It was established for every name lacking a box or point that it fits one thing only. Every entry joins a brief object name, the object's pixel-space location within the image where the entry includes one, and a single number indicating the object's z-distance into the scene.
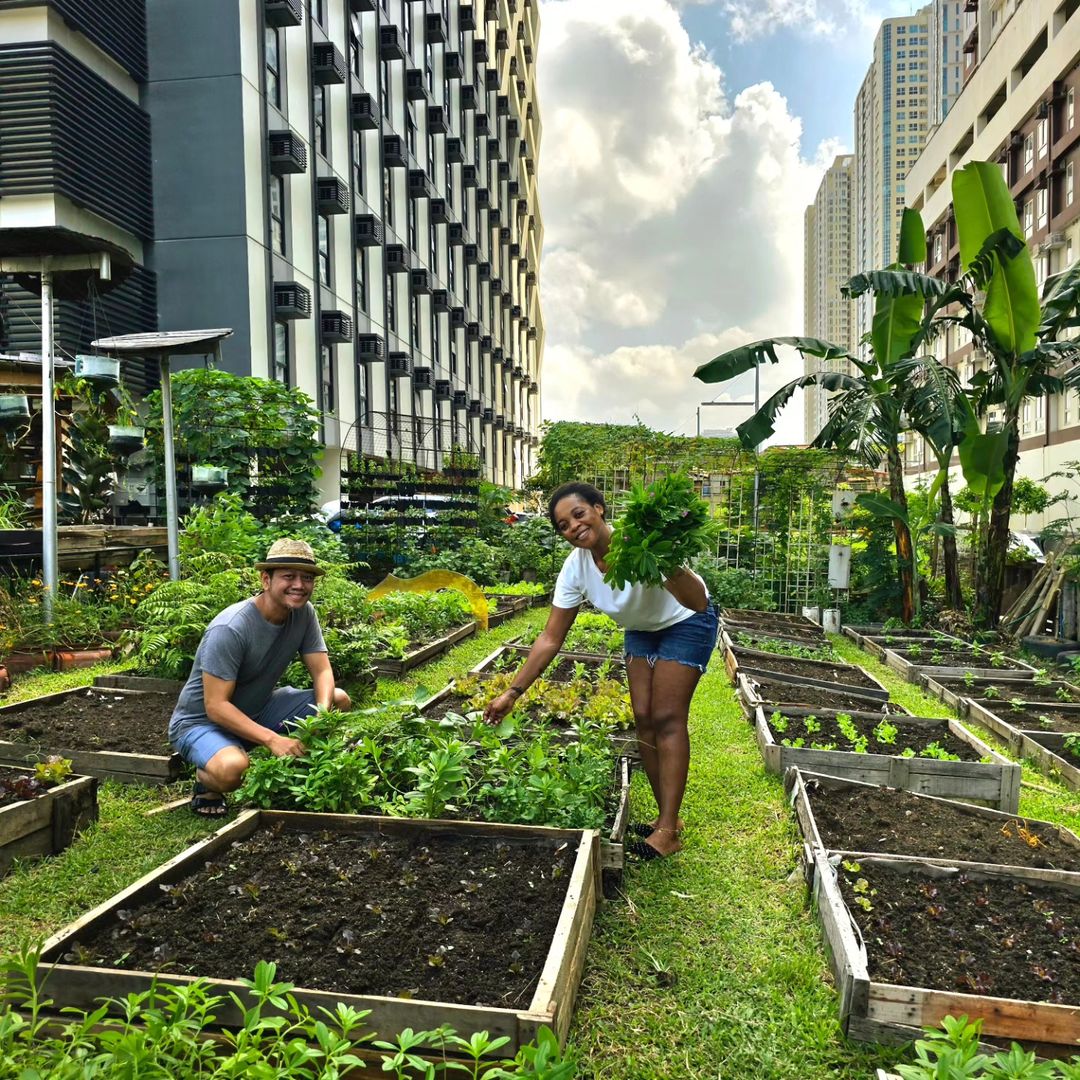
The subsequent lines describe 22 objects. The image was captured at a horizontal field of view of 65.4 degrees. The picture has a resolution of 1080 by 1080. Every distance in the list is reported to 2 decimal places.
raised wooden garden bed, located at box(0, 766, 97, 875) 3.60
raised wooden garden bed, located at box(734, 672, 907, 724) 6.48
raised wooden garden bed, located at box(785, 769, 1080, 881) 3.73
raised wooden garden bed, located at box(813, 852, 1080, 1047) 2.51
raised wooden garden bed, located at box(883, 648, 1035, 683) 8.24
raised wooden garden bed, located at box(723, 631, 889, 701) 6.95
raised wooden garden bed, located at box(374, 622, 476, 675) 7.57
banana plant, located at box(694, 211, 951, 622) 10.84
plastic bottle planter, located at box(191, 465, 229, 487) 9.91
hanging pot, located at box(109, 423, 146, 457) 9.20
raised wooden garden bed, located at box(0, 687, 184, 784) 4.55
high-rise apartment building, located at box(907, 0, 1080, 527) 23.16
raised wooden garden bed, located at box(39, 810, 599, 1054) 2.34
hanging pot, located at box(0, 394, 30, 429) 8.53
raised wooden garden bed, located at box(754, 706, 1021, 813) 4.65
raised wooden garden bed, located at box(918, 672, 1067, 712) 7.23
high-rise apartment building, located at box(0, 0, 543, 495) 13.84
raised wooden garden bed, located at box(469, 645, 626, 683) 6.96
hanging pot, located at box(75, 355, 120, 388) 8.16
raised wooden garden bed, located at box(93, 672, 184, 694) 5.88
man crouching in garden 4.11
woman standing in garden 3.88
